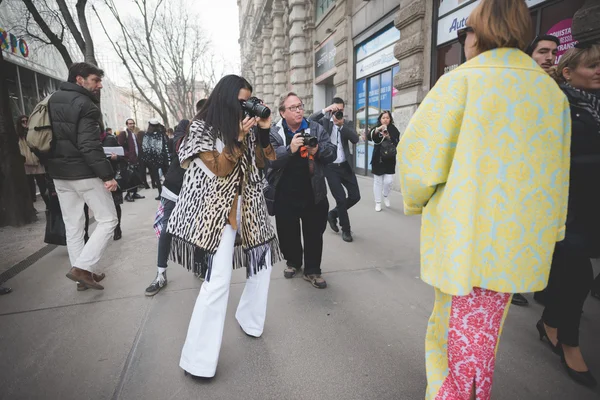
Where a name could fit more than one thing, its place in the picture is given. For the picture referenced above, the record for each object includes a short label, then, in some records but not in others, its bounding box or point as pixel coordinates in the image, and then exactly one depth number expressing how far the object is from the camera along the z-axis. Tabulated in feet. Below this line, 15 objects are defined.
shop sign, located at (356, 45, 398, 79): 29.09
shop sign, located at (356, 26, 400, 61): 28.55
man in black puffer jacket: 10.94
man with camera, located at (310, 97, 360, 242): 16.11
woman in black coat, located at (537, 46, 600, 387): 6.26
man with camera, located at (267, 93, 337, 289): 10.69
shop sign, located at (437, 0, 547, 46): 21.06
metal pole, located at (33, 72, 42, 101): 41.17
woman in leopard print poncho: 6.93
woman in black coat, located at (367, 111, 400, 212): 19.99
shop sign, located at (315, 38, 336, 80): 40.98
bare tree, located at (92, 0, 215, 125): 53.52
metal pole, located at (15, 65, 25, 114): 36.88
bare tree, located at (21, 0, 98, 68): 27.07
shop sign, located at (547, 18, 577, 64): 15.14
